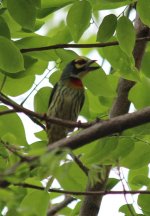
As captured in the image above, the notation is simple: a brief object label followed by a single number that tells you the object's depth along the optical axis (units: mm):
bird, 11055
